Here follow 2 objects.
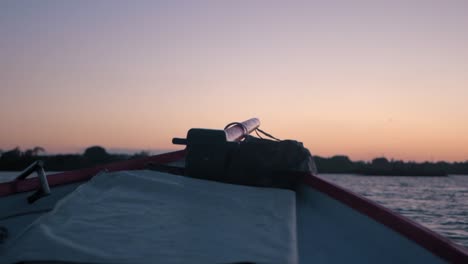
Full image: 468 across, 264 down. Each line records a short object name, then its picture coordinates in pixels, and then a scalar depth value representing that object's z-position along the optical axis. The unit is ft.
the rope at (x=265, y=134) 14.82
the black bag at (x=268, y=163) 10.22
